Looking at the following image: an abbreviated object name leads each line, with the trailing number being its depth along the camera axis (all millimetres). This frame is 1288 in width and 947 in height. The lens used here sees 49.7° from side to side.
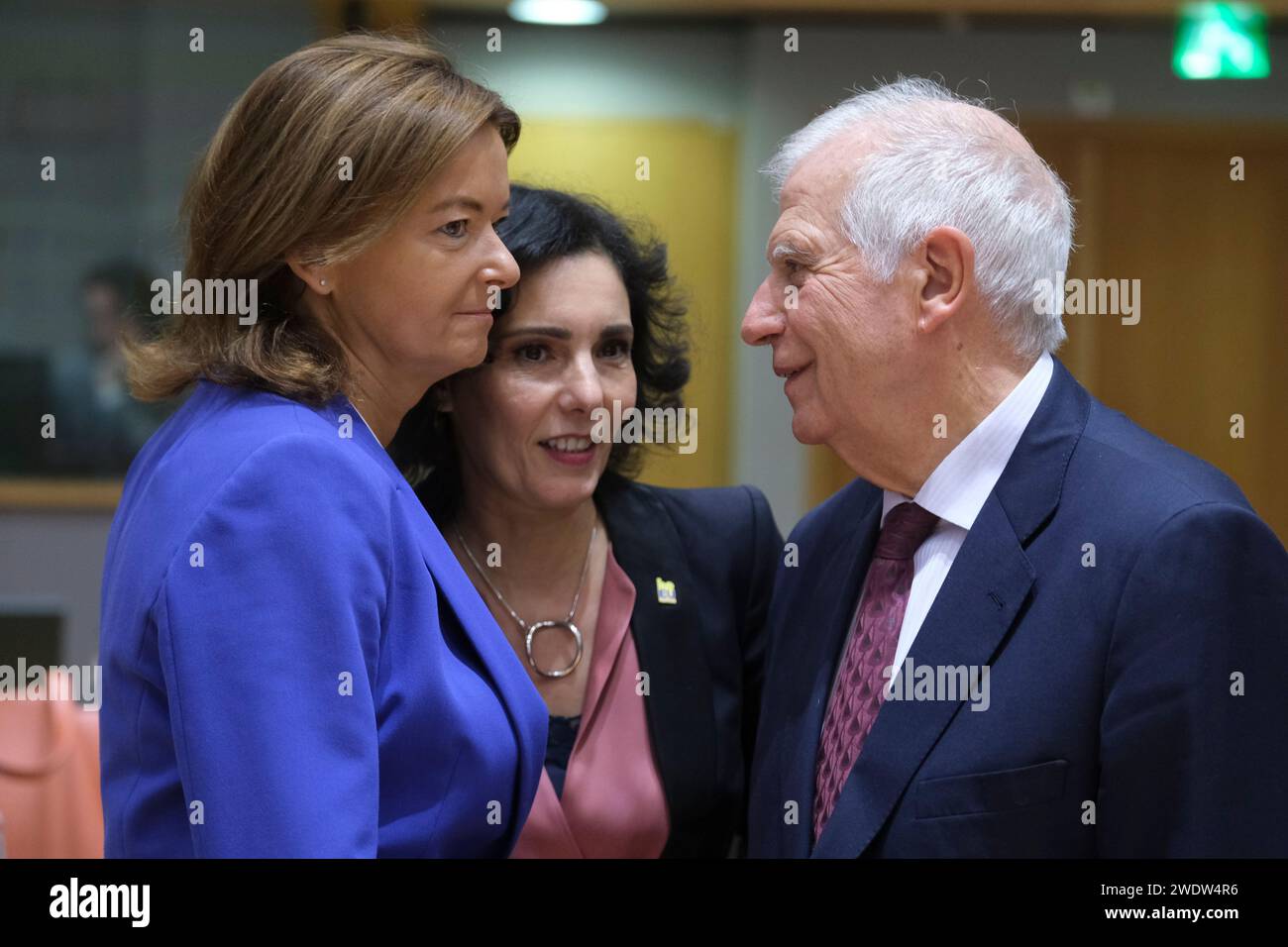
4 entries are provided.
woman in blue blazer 1248
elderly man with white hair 1348
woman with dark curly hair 1779
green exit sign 4551
